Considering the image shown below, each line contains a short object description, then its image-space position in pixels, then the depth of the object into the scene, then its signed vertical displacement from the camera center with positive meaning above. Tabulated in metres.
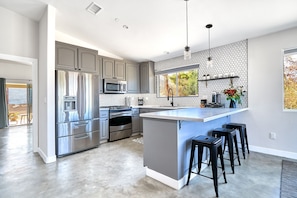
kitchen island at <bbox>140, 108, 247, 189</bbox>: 1.94 -0.63
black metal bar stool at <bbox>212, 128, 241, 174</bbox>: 2.27 -0.58
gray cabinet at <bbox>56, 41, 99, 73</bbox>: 3.19 +0.98
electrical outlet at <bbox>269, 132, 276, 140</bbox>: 3.05 -0.76
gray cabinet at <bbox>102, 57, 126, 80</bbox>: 4.36 +0.96
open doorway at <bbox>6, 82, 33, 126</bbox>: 6.62 -0.07
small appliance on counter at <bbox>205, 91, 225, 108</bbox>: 3.53 -0.05
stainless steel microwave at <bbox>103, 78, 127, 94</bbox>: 4.37 +0.44
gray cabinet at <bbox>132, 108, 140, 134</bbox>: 4.71 -0.66
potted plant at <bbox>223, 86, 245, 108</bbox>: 3.26 +0.11
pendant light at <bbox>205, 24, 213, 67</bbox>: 2.65 +0.66
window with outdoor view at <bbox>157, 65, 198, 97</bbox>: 4.36 +0.57
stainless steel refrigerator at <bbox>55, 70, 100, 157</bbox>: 3.02 -0.24
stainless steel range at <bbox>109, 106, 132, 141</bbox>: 4.13 -0.63
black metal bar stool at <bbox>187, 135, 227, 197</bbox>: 1.79 -0.62
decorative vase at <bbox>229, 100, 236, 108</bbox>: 3.31 -0.11
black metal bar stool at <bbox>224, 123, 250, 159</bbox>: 2.85 -0.57
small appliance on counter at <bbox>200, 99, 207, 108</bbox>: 3.82 -0.07
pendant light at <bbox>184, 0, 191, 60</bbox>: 2.29 +0.71
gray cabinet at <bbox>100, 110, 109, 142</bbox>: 3.92 -0.66
